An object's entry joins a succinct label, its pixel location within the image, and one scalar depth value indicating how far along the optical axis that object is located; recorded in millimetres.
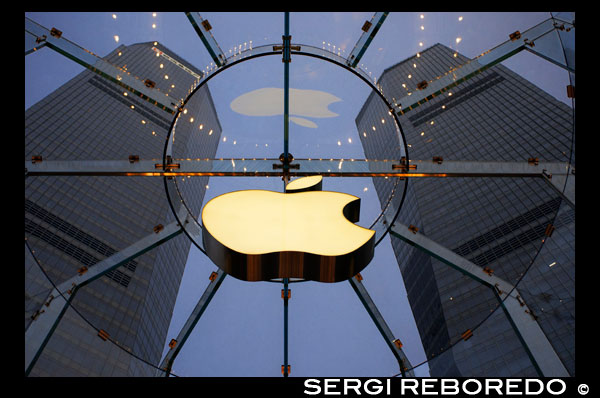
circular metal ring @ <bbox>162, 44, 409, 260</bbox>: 10398
